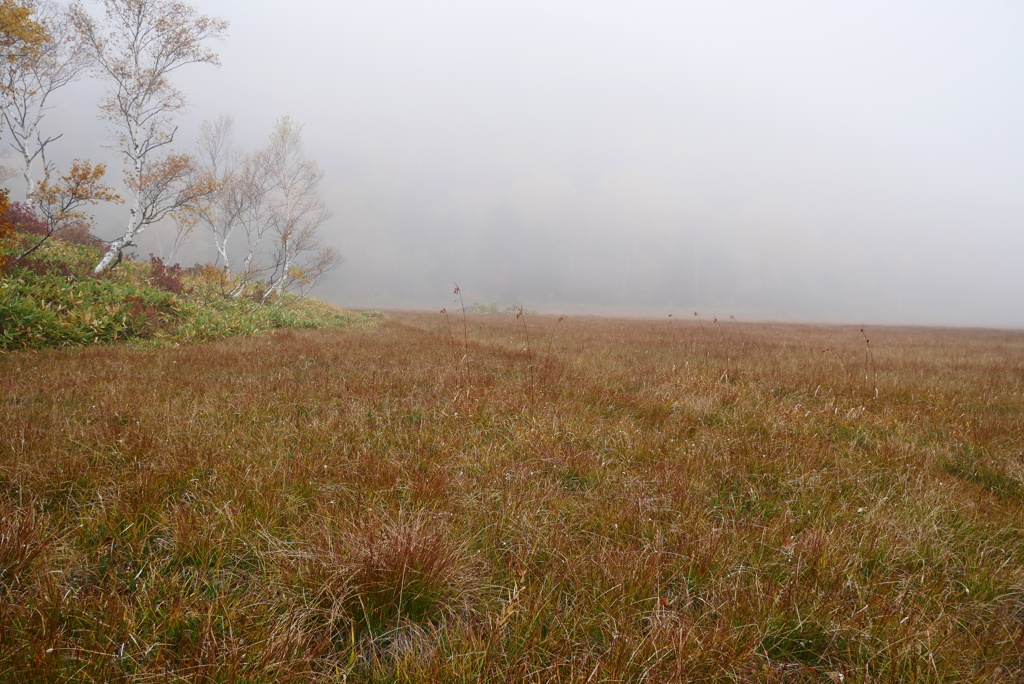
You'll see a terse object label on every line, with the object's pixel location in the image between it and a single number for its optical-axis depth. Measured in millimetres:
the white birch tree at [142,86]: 14828
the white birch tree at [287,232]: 23250
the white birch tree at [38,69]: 13461
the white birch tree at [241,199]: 22562
